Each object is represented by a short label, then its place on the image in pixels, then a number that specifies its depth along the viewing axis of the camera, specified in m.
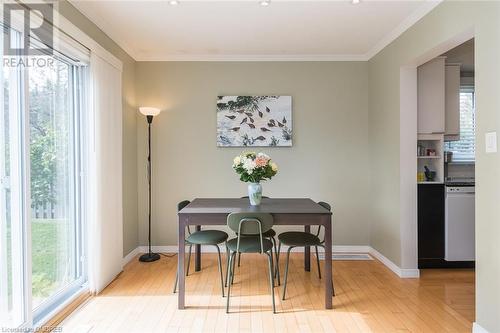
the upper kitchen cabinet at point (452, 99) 3.60
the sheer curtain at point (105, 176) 2.85
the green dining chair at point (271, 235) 3.23
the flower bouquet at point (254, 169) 2.80
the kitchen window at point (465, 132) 4.19
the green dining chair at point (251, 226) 2.49
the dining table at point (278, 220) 2.56
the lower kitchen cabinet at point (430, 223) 3.37
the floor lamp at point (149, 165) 3.72
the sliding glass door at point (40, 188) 2.03
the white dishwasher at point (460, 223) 3.35
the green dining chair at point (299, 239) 2.86
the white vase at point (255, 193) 2.93
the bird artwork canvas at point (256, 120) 4.02
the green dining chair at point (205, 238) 2.94
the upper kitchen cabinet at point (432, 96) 3.41
